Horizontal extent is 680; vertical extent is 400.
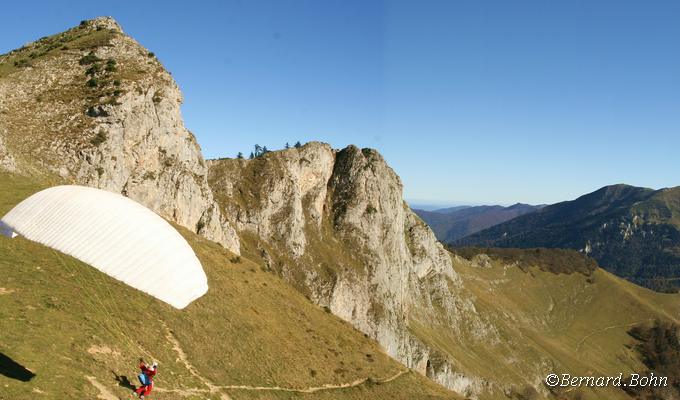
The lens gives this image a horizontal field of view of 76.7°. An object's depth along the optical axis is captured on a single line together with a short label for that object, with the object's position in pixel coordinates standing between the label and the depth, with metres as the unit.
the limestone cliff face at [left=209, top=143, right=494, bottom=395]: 89.88
